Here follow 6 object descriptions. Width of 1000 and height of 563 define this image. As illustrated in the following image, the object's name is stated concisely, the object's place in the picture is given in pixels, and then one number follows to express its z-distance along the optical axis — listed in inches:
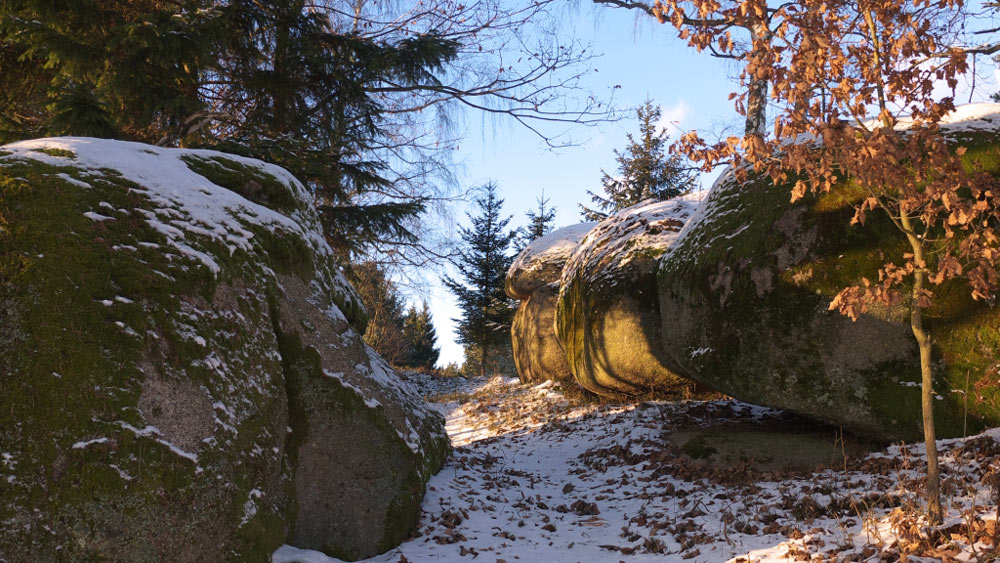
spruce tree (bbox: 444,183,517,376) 941.2
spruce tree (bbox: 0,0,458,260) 310.5
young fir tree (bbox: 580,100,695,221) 863.1
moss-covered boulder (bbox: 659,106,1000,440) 229.5
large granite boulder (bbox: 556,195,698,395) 376.8
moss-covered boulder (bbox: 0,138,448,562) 126.8
